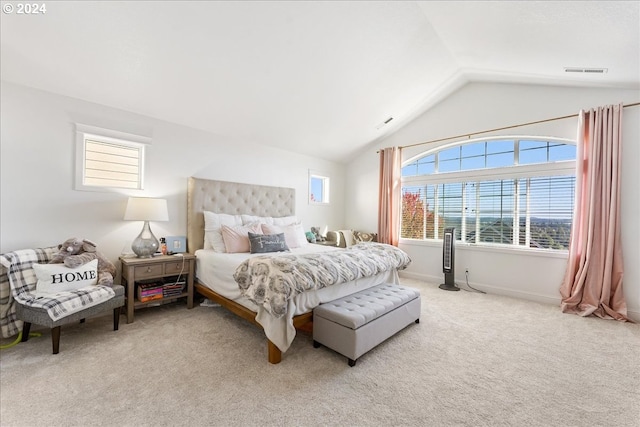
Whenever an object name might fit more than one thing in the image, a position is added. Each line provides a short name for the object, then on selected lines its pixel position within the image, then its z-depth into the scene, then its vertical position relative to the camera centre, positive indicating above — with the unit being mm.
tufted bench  2072 -900
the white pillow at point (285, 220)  4328 -118
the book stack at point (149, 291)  2949 -923
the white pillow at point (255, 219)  3959 -105
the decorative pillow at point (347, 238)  5477 -488
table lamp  2938 -72
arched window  3734 +427
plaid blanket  2143 -751
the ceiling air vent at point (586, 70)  2975 +1740
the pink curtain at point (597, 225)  3164 -49
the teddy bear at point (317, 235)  5112 -412
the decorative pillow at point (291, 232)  3832 -291
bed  2137 -595
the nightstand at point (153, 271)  2824 -703
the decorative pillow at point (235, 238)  3393 -344
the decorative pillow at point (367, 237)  5297 -445
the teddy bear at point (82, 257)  2461 -469
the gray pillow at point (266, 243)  3383 -397
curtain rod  3348 +1385
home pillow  2283 -626
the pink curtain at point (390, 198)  5121 +346
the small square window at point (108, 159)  2908 +590
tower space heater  4281 -677
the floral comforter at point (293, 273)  2049 -527
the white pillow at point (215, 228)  3471 -228
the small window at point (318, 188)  5520 +555
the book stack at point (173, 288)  3105 -936
